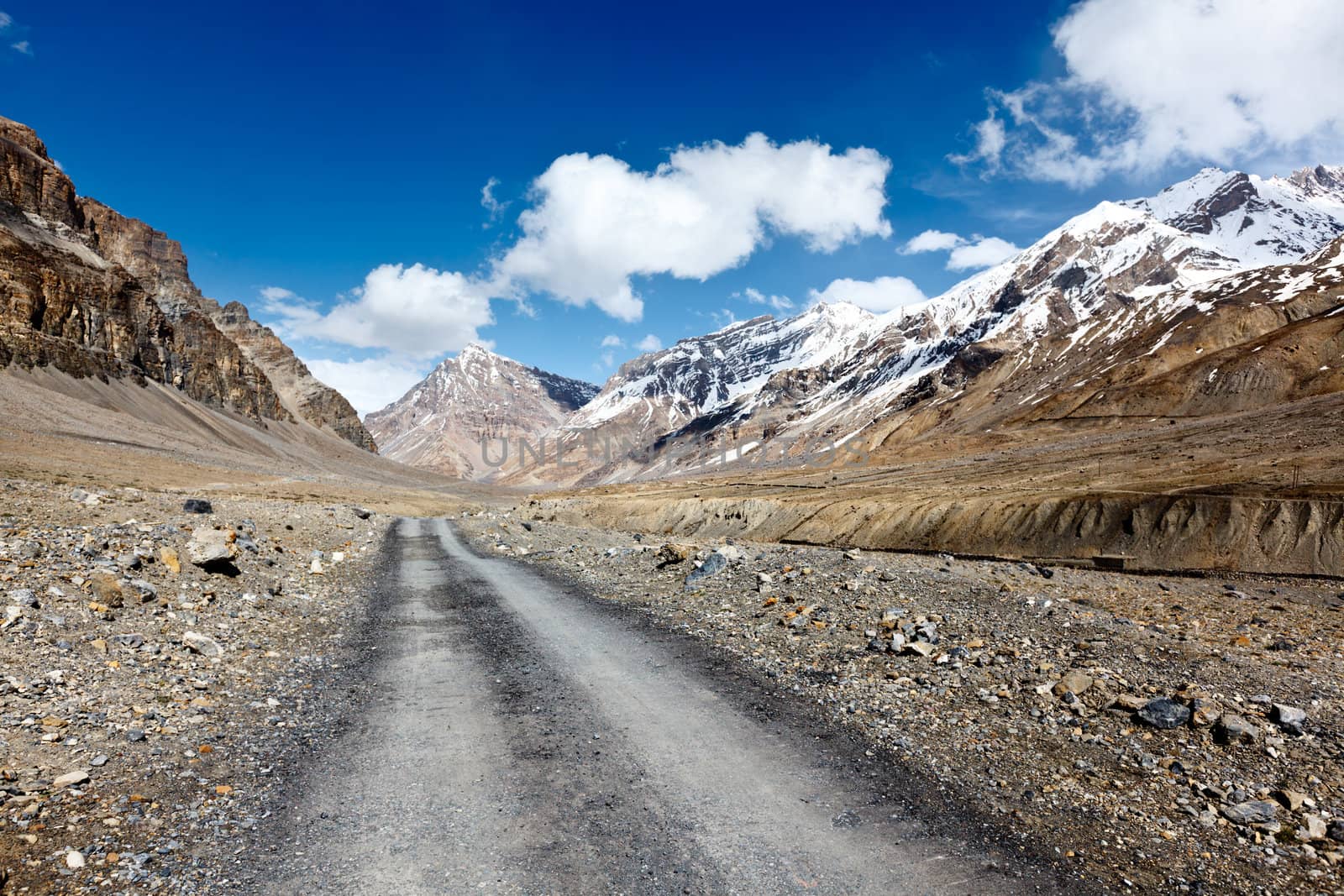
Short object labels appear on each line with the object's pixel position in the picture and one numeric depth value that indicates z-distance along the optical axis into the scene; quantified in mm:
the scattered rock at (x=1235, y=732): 7586
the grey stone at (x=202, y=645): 10664
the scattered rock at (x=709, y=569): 18641
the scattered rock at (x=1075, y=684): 9164
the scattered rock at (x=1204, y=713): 7961
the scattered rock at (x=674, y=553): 21688
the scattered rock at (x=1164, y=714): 8023
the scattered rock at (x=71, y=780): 6301
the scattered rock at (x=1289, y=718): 7711
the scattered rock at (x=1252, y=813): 6332
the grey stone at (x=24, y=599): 9819
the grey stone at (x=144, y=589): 11875
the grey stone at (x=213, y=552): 14719
